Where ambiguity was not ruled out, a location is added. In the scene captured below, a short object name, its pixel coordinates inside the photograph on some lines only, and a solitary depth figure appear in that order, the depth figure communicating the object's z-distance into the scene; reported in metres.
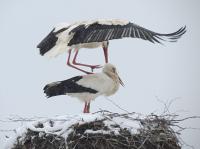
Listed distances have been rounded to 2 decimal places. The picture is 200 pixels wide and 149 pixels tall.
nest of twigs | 14.59
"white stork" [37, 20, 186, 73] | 15.97
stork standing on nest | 16.86
